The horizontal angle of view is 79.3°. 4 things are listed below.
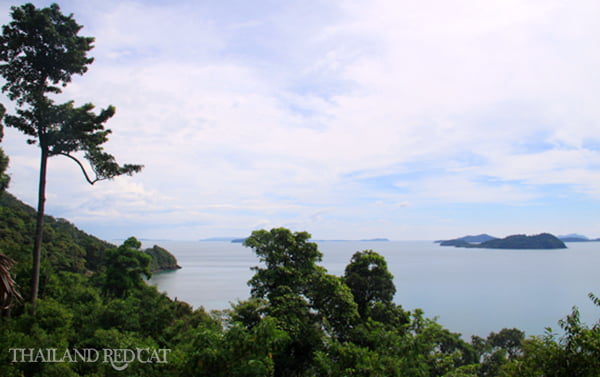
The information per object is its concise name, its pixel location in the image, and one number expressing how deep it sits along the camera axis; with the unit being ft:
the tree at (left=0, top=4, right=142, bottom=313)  36.17
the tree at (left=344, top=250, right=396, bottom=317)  55.16
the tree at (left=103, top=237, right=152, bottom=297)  86.07
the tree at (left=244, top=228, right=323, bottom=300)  46.24
